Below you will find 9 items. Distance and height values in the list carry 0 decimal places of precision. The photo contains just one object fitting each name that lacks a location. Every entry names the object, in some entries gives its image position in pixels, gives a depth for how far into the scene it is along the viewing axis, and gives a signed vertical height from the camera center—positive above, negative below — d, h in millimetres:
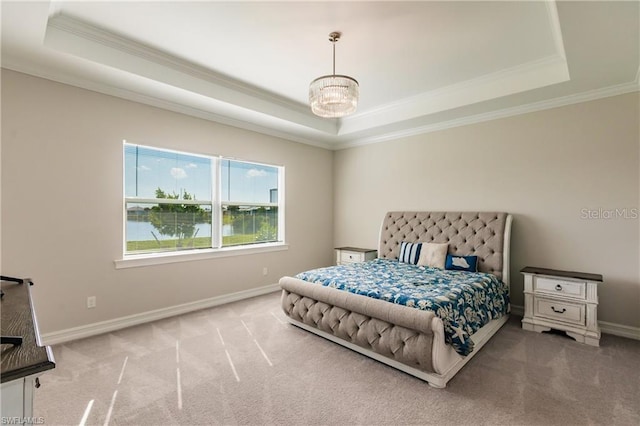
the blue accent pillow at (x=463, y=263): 3705 -608
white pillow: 3930 -540
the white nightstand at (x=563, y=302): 3000 -910
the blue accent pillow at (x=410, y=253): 4160 -541
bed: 2320 -777
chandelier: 2596 +1027
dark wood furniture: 800 -417
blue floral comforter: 2406 -697
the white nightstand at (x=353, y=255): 4898 -681
